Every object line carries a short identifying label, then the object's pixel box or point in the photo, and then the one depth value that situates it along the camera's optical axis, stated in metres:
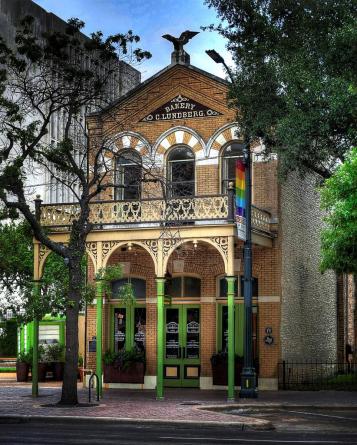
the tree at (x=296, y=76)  25.41
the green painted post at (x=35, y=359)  26.22
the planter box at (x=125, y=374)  30.19
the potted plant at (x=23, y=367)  34.09
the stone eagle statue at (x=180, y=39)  31.38
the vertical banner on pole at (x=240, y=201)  25.44
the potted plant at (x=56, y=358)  33.88
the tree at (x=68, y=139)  23.20
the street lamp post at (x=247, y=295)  25.42
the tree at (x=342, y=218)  24.66
